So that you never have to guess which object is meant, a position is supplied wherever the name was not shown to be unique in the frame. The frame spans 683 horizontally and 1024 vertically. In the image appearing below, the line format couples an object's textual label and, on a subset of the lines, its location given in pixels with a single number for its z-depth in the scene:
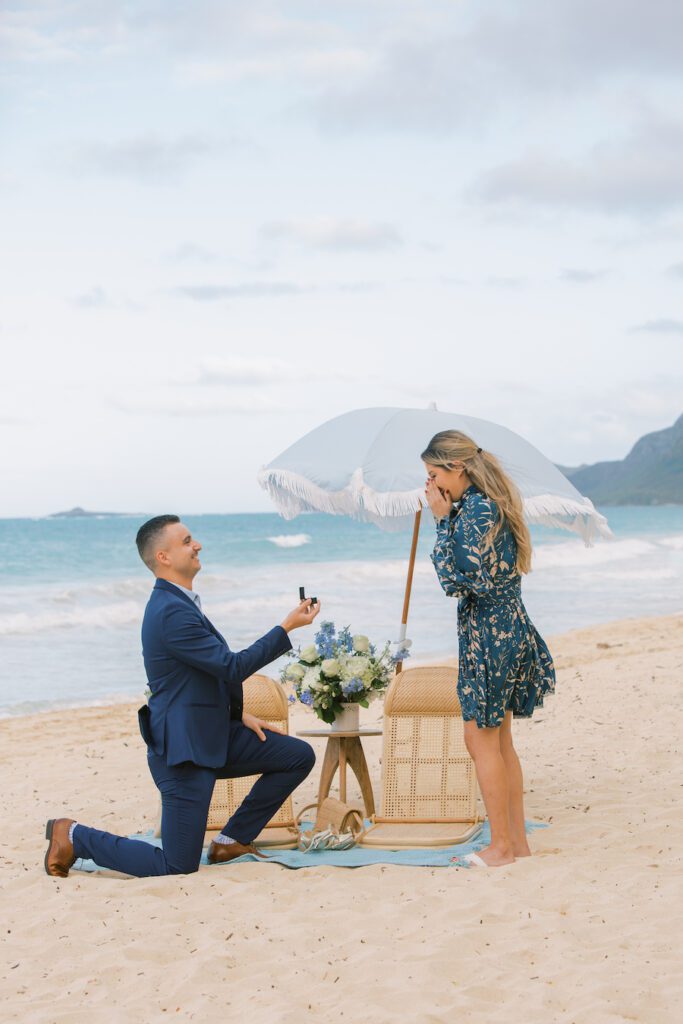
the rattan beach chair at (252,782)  5.65
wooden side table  5.74
